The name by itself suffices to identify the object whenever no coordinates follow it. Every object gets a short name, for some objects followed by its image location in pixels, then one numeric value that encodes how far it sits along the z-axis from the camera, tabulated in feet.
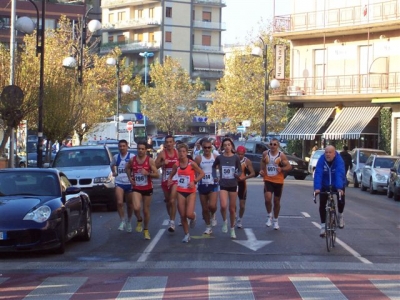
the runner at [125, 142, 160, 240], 52.65
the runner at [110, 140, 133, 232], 55.42
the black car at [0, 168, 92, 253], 42.63
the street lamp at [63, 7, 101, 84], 115.24
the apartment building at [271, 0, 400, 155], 151.12
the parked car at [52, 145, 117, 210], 71.97
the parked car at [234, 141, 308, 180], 139.54
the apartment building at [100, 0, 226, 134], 305.73
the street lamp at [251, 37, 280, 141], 144.38
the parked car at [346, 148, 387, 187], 122.72
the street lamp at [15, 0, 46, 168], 88.15
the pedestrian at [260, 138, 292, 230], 56.95
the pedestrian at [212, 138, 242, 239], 53.57
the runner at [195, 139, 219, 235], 53.78
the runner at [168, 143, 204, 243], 50.70
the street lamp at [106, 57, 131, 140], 150.61
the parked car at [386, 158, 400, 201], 94.10
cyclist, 47.96
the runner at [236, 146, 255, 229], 57.57
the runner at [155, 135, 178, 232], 53.83
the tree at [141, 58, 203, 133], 267.92
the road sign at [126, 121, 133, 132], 177.55
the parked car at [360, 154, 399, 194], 106.32
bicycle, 47.03
